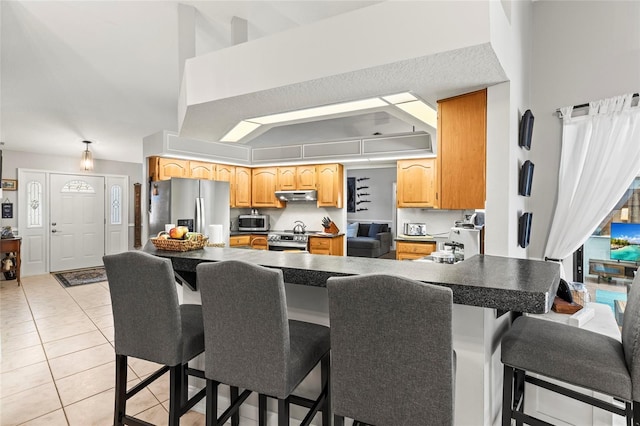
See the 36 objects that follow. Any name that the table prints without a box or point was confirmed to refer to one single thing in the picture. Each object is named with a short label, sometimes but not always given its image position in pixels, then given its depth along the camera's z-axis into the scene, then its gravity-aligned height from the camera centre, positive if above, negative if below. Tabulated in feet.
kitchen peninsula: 3.96 -1.03
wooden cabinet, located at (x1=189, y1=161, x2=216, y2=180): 17.57 +2.23
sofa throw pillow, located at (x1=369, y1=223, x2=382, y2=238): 28.37 -1.55
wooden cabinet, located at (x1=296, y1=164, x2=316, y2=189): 19.07 +2.03
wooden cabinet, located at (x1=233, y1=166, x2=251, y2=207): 20.07 +1.47
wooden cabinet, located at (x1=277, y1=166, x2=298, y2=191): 19.60 +1.94
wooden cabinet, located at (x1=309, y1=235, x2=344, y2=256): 18.43 -1.90
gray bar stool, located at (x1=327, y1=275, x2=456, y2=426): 3.46 -1.53
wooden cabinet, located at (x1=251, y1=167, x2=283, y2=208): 20.34 +1.50
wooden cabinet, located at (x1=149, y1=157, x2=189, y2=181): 16.28 +2.16
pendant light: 18.53 +2.78
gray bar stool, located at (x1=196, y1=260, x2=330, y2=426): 4.29 -1.71
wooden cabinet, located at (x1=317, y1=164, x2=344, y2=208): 18.56 +1.52
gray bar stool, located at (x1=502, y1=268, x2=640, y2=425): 4.09 -1.96
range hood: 19.04 +0.93
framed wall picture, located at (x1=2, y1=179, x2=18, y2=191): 20.92 +1.67
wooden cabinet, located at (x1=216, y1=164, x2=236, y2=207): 19.08 +2.06
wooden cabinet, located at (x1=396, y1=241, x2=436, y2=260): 15.89 -1.85
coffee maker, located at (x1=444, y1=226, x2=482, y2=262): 8.54 -0.72
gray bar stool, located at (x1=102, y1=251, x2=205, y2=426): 5.15 -1.75
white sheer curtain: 8.35 +1.17
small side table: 19.31 -2.14
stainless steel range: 18.57 -1.70
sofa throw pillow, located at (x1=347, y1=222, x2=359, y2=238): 29.30 -1.69
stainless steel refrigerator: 14.96 +0.33
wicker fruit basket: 7.20 -0.72
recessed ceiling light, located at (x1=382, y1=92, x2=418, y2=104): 7.09 +2.50
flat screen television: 8.82 -0.81
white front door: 23.30 -0.79
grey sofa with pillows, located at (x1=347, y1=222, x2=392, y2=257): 25.21 -2.24
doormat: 20.12 -4.32
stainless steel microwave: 20.52 -0.75
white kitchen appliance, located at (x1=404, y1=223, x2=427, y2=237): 16.75 -0.91
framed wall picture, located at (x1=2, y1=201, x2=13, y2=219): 20.93 +0.03
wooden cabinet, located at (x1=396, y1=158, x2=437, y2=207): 16.06 +1.42
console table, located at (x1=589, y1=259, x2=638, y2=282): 8.98 -1.57
